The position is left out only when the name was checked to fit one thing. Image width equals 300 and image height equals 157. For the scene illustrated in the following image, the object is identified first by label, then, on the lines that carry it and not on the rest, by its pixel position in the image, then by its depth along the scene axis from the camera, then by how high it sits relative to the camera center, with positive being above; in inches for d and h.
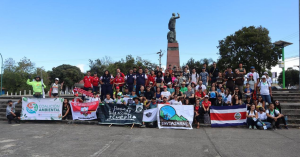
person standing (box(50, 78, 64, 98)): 449.0 -11.9
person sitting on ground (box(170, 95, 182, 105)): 382.3 -31.3
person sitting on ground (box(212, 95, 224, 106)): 392.4 -31.9
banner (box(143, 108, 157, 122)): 369.7 -53.6
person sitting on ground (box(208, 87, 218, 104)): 406.2 -25.4
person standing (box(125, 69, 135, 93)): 460.1 +7.4
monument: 797.0 +142.9
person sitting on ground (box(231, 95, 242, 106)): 388.8 -31.9
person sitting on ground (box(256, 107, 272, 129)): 340.5 -56.1
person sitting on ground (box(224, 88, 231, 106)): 392.3 -26.8
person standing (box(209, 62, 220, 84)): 476.3 +22.5
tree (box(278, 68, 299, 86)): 2559.1 +79.4
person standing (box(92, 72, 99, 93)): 463.2 +5.6
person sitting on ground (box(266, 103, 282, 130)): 344.2 -52.3
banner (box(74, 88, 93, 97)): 422.1 -16.1
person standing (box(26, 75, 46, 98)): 441.4 -6.5
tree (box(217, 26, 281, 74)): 1300.4 +204.8
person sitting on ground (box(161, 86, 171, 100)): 411.2 -19.9
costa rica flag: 364.2 -53.5
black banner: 373.4 -52.5
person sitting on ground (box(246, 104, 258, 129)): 347.3 -53.8
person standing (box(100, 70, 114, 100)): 450.9 +1.3
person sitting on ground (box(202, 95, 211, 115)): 371.6 -37.3
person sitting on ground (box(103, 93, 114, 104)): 408.8 -30.9
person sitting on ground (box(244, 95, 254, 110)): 390.6 -31.7
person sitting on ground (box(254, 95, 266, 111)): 370.9 -33.7
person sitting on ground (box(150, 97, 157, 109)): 382.0 -34.4
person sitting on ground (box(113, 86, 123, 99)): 442.7 -17.2
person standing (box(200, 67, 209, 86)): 465.7 +13.6
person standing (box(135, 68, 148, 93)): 456.4 +9.4
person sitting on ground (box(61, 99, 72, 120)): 407.8 -47.8
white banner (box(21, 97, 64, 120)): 407.2 -47.3
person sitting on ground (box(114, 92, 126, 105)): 411.5 -31.0
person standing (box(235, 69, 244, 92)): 435.5 +7.5
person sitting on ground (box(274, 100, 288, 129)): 362.0 -38.1
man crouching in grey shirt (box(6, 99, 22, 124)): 393.7 -54.2
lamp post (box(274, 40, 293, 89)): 900.0 +165.8
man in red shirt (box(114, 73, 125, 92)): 467.3 +5.5
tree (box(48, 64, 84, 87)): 2198.6 +88.9
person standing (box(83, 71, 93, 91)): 458.3 +3.5
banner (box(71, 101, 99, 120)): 398.3 -48.5
